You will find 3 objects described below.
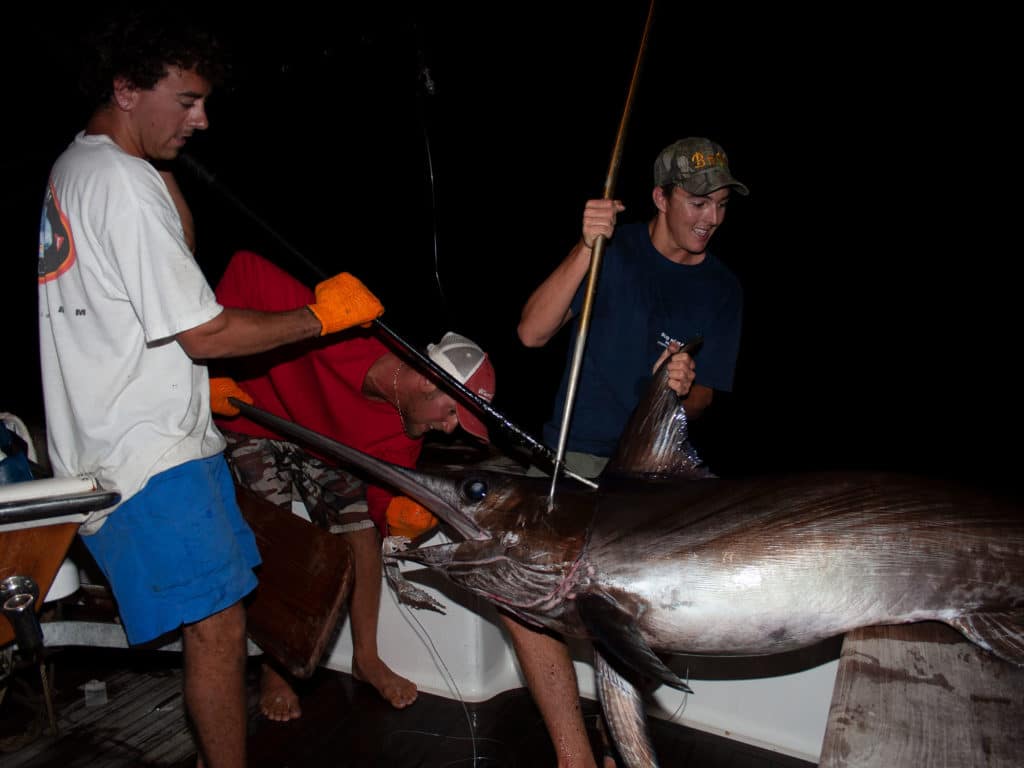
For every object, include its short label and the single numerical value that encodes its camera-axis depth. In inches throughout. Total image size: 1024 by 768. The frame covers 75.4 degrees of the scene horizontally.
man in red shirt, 98.5
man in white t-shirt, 60.7
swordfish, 52.9
